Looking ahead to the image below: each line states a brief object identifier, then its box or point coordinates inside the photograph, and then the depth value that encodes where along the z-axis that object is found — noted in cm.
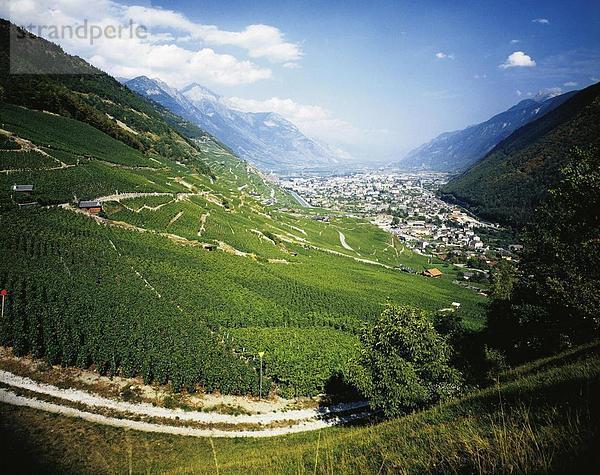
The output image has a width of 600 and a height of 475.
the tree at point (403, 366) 1983
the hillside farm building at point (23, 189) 4620
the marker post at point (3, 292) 2673
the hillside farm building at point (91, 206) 5100
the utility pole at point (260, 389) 2794
